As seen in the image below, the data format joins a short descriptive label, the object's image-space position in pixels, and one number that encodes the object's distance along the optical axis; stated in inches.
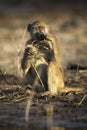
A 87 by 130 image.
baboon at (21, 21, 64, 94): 454.0
